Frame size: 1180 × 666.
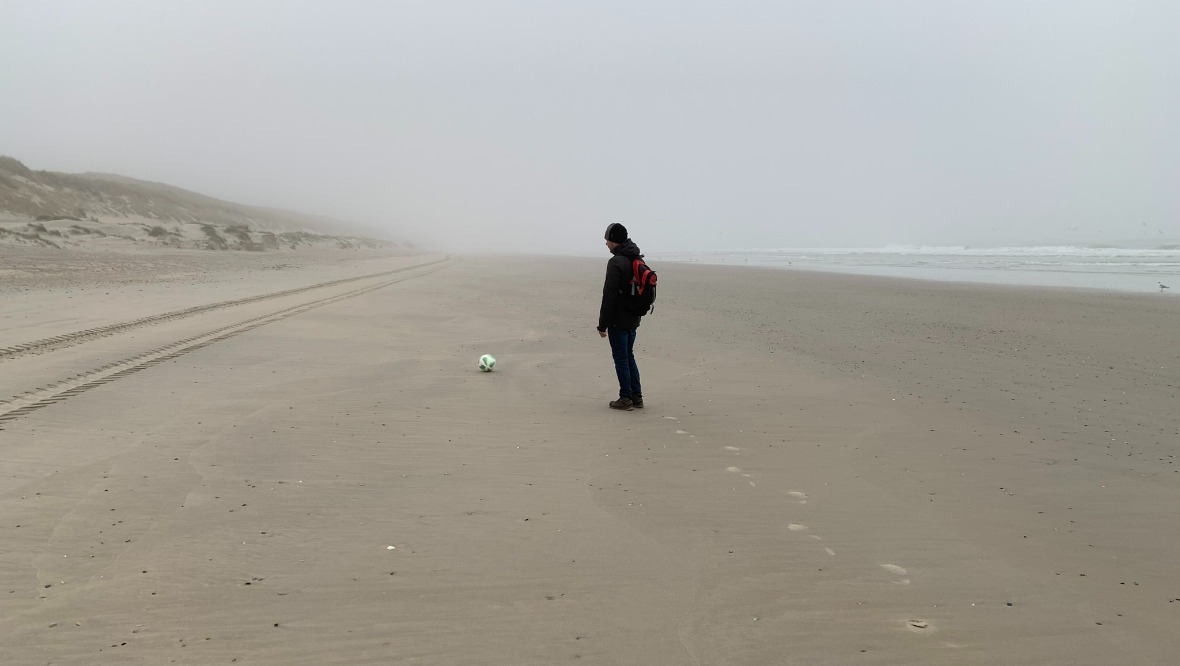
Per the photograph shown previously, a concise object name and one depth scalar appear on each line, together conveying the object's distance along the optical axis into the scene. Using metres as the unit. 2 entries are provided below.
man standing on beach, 6.85
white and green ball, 8.41
